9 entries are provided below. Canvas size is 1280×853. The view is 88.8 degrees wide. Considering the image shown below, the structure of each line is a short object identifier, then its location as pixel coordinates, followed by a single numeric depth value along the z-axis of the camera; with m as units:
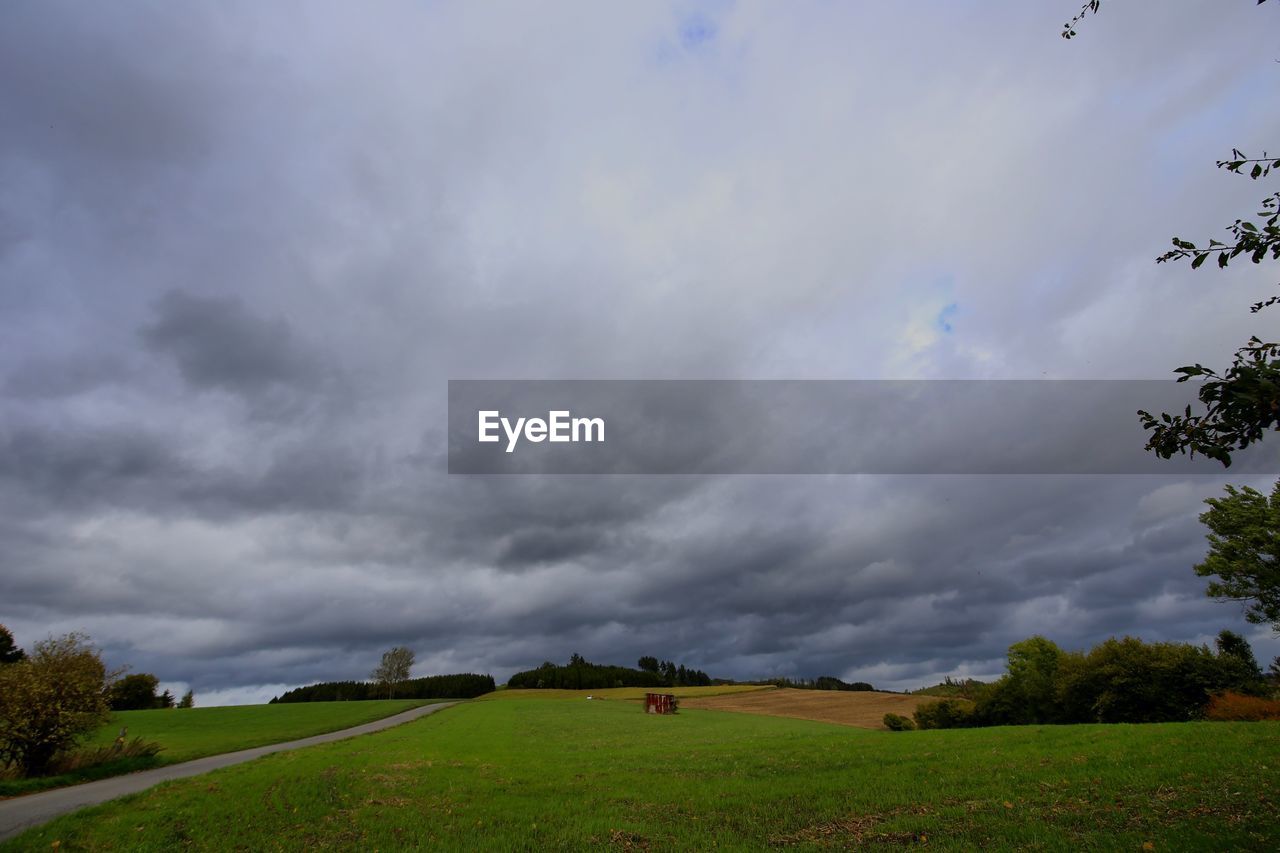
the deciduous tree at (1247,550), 39.44
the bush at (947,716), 41.65
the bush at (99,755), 26.81
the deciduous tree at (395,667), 136.12
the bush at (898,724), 43.28
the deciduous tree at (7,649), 65.72
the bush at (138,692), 81.44
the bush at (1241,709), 27.97
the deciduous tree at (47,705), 25.22
